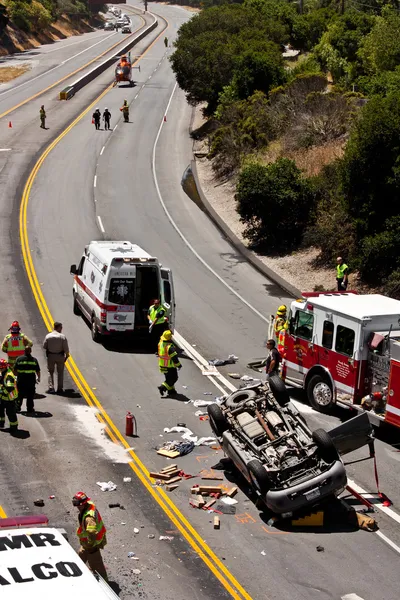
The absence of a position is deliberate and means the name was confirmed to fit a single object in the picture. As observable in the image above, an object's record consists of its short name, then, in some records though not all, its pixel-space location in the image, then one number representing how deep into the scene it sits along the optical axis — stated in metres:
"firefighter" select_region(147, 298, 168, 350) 25.41
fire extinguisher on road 19.92
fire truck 19.86
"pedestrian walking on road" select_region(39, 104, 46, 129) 62.06
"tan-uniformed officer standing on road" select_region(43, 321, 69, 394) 22.64
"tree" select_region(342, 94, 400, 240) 32.62
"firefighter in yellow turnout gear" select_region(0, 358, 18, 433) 19.61
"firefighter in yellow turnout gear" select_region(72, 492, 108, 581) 13.12
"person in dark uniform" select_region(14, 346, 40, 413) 20.75
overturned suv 15.73
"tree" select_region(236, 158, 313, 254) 37.97
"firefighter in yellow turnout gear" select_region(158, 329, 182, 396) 22.17
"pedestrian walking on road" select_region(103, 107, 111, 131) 63.41
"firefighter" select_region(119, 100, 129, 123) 66.98
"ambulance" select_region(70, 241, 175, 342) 25.81
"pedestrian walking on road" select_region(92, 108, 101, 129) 63.28
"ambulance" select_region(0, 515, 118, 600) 9.70
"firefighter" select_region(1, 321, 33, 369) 21.92
